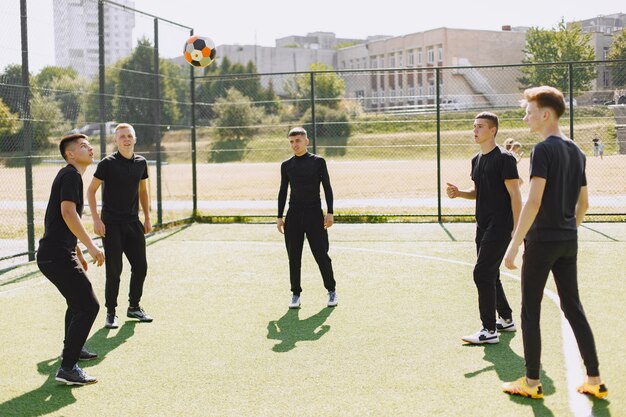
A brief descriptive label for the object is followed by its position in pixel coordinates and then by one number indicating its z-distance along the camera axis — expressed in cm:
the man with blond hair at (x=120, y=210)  746
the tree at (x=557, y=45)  4519
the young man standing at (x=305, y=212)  809
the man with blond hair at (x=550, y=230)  471
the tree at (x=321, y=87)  2304
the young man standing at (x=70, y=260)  559
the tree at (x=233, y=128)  1868
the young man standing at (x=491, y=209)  629
